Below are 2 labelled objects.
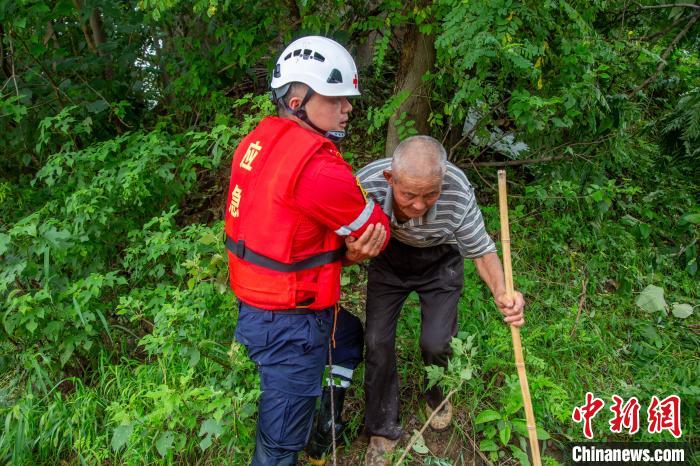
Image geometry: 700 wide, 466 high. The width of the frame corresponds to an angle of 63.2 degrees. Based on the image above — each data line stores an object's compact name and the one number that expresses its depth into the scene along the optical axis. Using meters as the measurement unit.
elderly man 2.58
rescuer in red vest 2.39
